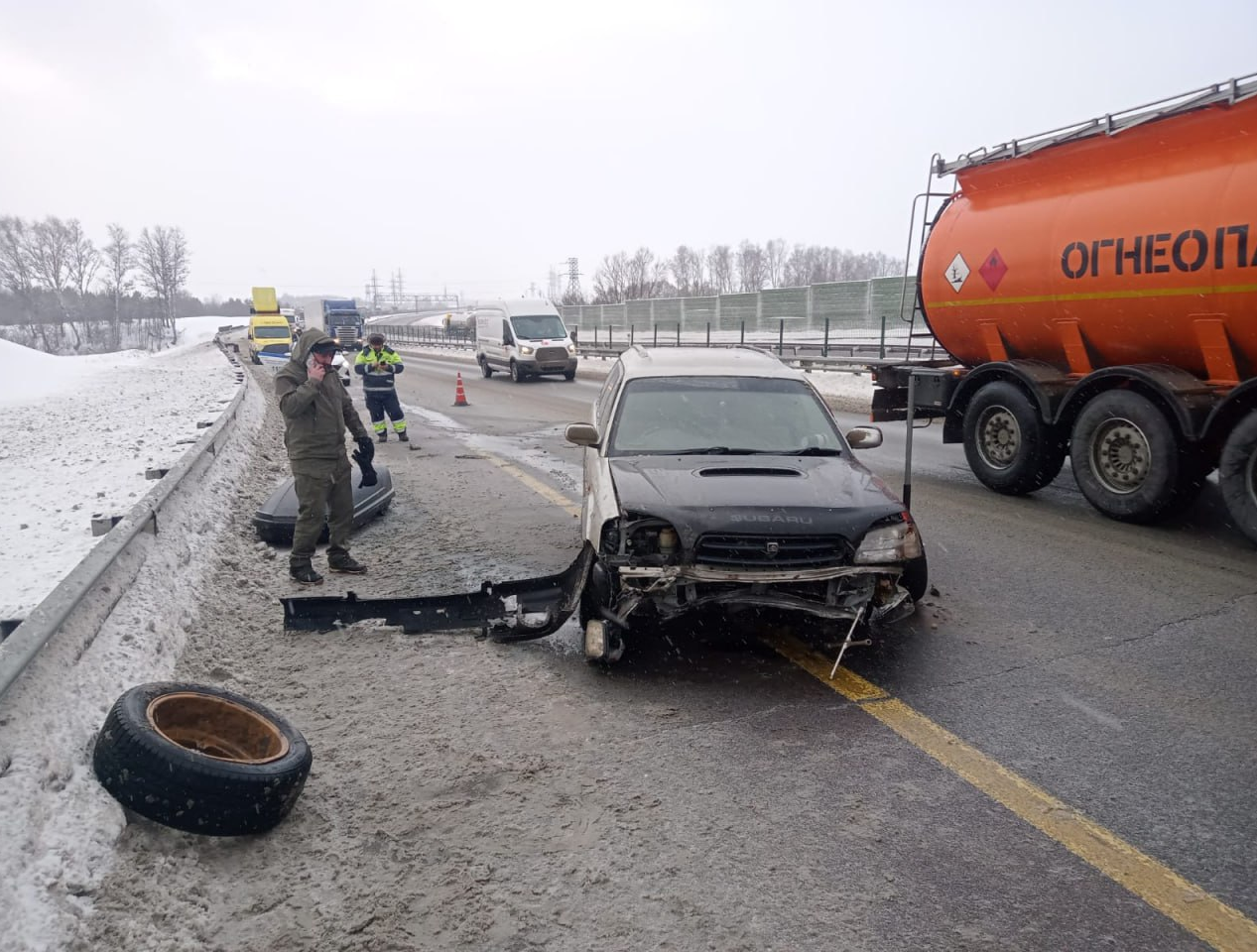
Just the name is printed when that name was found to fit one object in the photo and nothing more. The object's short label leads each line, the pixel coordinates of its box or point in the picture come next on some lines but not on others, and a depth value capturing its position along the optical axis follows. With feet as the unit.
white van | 83.46
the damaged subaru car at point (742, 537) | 13.92
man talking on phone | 19.69
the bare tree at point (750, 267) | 379.76
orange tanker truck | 21.75
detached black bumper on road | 16.14
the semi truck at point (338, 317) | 158.30
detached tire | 9.46
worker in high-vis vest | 41.16
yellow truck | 123.54
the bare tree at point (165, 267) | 314.14
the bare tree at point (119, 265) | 293.84
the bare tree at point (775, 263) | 405.39
